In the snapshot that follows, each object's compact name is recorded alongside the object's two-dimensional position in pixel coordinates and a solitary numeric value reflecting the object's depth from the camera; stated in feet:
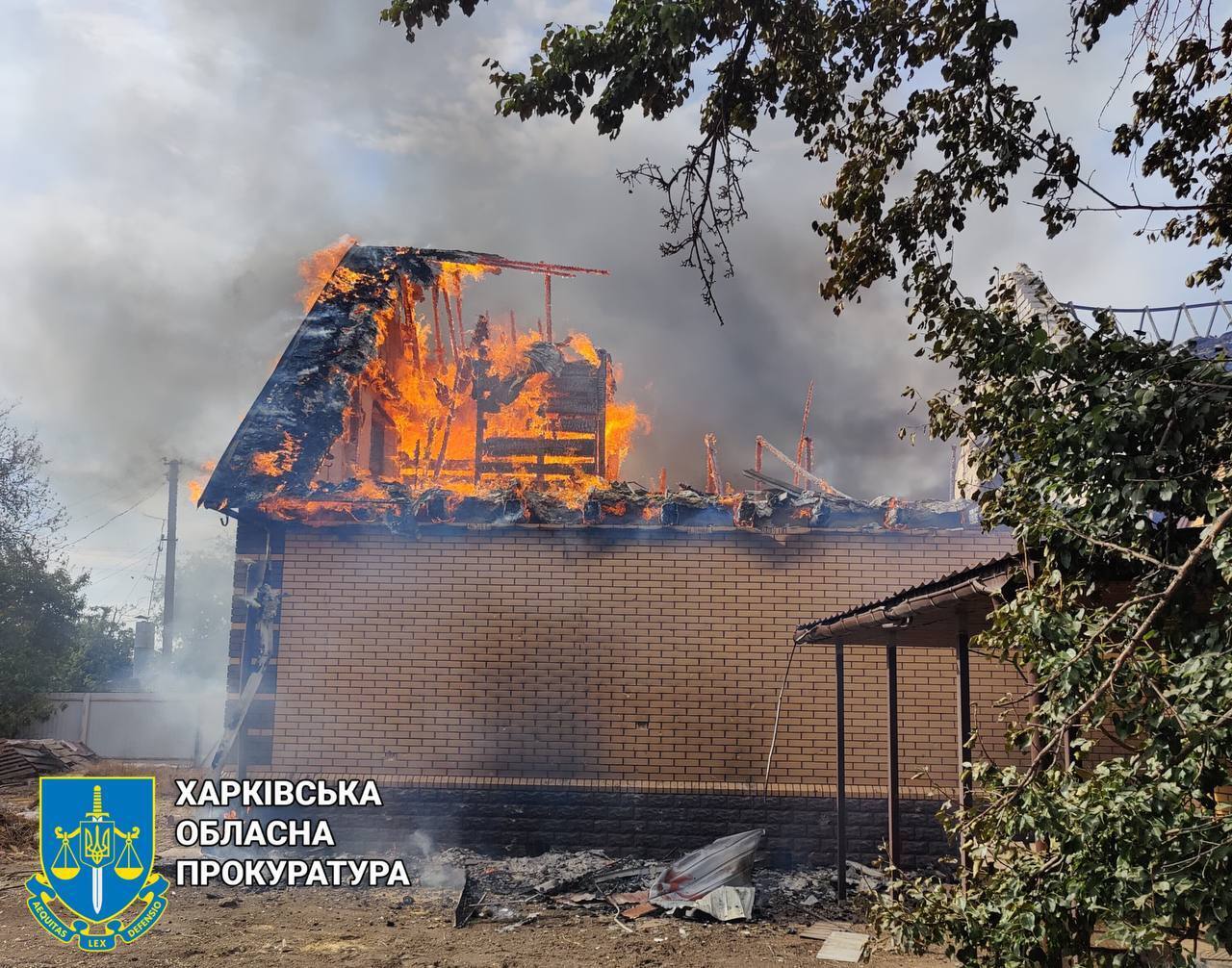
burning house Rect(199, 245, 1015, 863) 31.94
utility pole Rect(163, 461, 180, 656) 110.52
